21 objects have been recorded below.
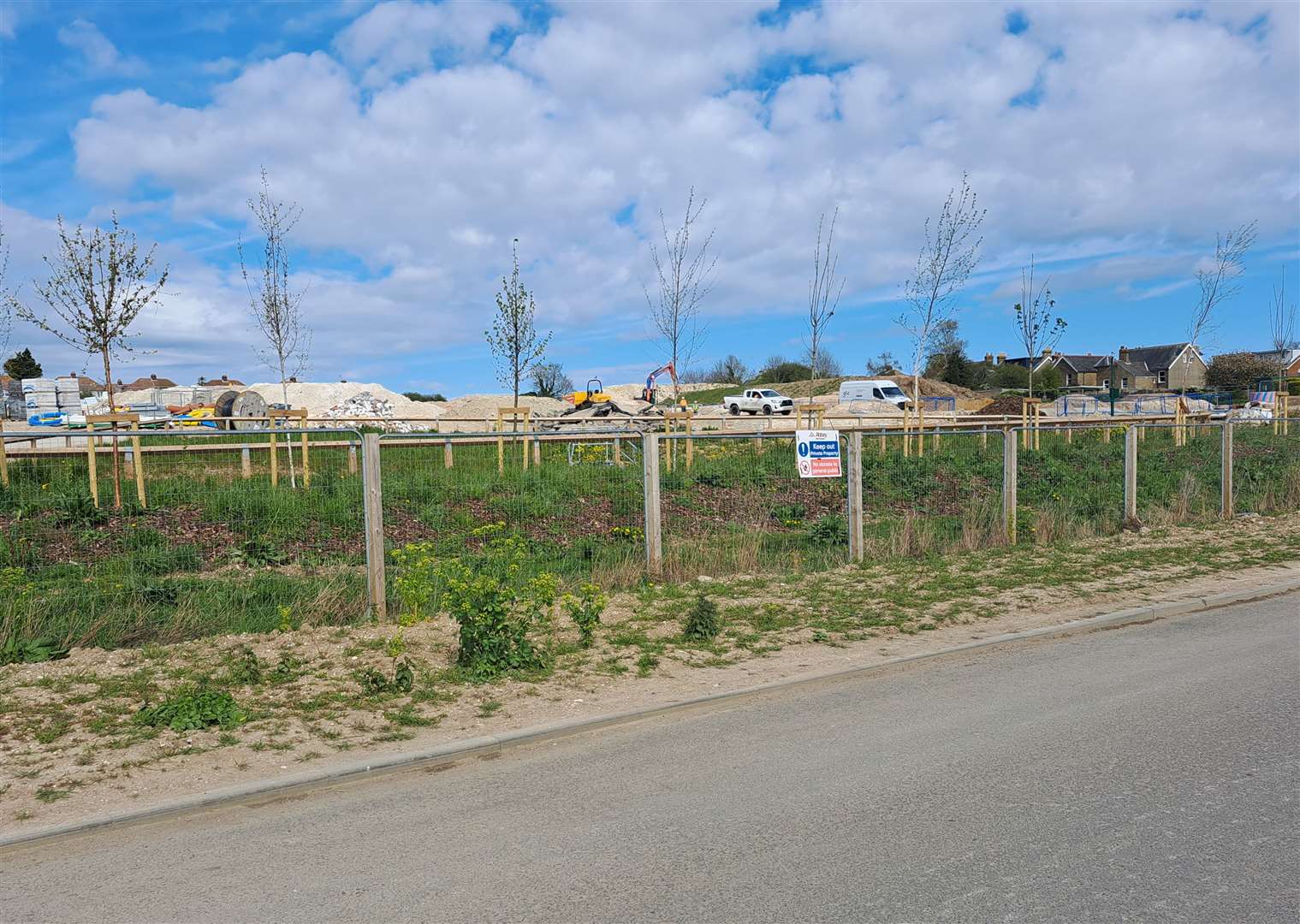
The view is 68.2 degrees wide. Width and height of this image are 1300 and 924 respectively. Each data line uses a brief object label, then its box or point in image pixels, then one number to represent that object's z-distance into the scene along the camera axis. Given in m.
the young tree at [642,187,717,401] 21.81
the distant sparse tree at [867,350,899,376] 91.50
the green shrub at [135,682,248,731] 6.11
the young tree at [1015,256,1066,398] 30.06
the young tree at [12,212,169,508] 17.02
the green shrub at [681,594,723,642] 8.59
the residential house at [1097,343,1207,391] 92.50
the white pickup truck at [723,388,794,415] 58.94
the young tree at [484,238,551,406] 28.20
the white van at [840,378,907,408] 54.22
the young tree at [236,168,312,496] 22.70
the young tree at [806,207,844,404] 23.64
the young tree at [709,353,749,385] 98.44
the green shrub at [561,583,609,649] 8.31
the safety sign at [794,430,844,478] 12.58
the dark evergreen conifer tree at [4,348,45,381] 70.25
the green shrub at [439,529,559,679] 7.54
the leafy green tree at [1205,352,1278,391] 72.12
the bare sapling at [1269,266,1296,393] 37.62
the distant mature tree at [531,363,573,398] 65.59
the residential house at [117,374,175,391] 97.27
